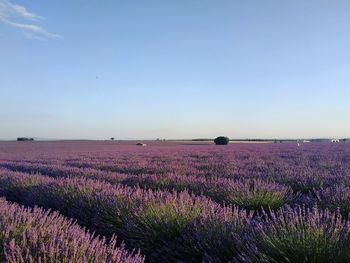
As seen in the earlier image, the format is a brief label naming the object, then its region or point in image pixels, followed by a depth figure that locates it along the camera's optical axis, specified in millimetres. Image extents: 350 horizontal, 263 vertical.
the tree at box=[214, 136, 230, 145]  45688
